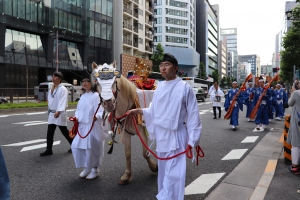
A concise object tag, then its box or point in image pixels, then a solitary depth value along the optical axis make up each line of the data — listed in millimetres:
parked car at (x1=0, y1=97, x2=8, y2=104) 19266
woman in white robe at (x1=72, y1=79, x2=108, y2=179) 4648
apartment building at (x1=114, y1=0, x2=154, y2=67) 43844
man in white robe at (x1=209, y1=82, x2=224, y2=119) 14836
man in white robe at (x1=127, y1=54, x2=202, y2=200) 3061
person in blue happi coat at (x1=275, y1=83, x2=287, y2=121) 14750
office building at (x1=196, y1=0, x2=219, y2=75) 90312
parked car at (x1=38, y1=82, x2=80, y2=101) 21500
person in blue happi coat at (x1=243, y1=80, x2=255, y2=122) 12180
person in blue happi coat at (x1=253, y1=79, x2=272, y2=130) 10859
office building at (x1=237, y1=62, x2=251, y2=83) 168375
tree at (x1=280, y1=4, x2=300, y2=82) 23998
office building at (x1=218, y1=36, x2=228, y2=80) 125250
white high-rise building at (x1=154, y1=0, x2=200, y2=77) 74312
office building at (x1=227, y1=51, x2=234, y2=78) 149875
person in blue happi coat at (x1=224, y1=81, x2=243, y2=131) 10773
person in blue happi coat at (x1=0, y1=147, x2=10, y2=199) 1414
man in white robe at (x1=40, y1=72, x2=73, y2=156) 6035
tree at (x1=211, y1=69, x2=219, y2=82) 86212
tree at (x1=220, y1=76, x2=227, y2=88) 101875
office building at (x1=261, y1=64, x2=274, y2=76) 172038
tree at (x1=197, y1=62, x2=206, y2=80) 73688
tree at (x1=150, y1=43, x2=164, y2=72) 47969
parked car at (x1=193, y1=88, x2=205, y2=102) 31422
